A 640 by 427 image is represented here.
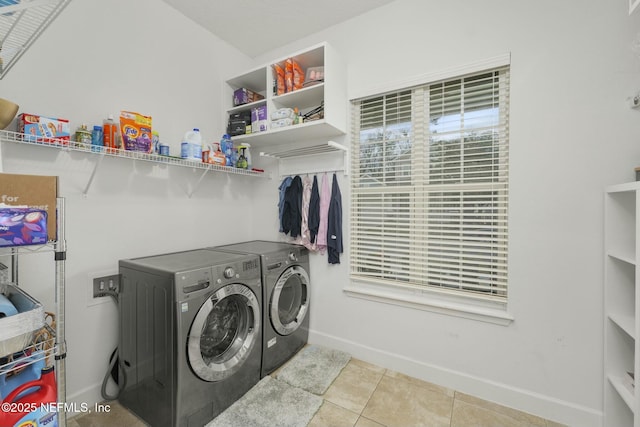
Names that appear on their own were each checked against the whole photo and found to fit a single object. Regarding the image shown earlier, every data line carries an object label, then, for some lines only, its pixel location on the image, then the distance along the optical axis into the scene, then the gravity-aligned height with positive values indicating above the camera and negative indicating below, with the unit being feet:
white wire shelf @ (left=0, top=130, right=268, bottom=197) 4.52 +1.14
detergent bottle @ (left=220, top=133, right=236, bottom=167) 7.72 +1.65
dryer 6.57 -2.32
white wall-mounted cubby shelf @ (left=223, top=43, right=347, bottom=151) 7.02 +3.07
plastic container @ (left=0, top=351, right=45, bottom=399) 3.34 -2.09
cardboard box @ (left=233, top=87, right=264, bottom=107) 8.37 +3.46
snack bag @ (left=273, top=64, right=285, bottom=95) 7.55 +3.55
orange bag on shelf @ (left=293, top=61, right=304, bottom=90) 7.41 +3.53
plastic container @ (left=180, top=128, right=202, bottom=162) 6.68 +1.54
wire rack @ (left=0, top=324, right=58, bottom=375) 3.42 -1.84
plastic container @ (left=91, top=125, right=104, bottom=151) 5.39 +1.43
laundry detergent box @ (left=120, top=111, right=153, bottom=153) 5.66 +1.64
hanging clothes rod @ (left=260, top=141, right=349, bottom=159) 7.38 +1.67
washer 4.77 -2.41
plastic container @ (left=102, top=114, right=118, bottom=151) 5.60 +1.54
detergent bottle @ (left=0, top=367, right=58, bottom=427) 3.16 -2.28
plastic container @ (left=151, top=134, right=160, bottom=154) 6.36 +1.55
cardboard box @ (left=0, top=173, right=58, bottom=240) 3.38 +0.23
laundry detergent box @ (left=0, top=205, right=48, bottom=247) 2.98 -0.17
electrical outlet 5.78 -1.58
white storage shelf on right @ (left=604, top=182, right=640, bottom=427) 4.78 -1.56
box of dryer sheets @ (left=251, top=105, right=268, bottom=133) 7.80 +2.58
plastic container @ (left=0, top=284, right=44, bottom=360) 2.97 -1.28
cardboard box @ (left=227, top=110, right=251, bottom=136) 8.18 +2.57
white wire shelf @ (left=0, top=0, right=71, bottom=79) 2.88 +2.24
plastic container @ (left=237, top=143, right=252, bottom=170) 8.10 +1.66
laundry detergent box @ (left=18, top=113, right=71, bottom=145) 4.52 +1.39
